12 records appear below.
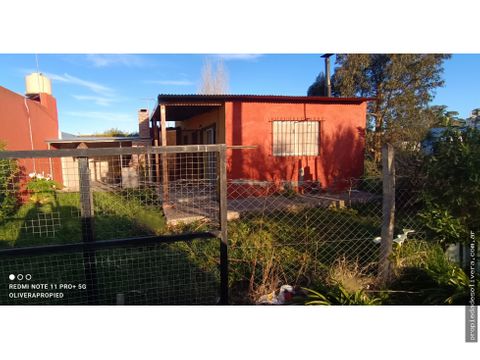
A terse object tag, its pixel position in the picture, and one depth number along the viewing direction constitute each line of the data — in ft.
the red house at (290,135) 28.68
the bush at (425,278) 8.30
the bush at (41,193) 29.63
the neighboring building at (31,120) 30.32
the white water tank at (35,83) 51.68
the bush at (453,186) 9.02
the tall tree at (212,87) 80.94
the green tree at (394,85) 50.85
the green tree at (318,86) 62.23
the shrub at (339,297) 8.31
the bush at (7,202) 20.25
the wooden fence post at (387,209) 9.75
